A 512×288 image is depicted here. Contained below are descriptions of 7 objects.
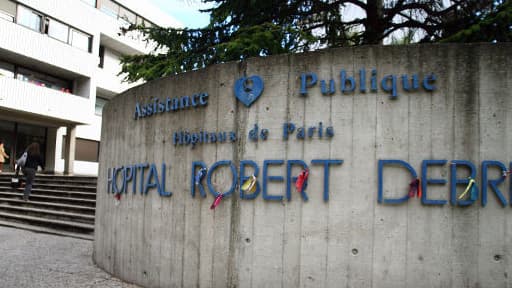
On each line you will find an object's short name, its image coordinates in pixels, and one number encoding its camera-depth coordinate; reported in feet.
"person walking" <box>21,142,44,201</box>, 42.36
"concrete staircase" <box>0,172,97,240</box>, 36.09
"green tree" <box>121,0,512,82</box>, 28.07
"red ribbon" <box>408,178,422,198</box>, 14.16
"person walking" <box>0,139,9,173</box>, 60.09
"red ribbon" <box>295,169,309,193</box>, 15.31
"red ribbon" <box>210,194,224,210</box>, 16.78
